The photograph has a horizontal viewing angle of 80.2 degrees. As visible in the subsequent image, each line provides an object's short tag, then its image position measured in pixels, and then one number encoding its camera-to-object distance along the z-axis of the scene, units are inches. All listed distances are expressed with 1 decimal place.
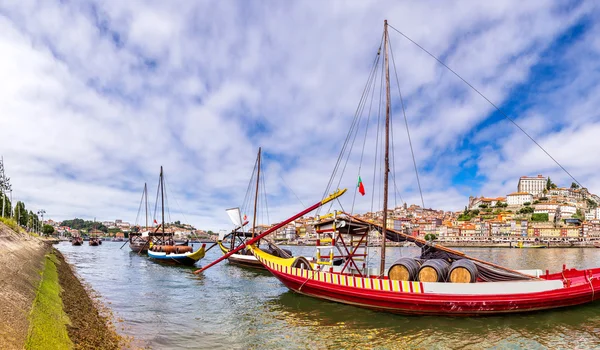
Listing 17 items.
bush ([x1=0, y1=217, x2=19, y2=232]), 1686.5
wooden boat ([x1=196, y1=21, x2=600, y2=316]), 599.2
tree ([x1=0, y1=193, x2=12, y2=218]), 3315.2
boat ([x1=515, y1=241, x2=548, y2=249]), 5994.1
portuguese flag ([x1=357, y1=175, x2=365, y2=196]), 768.5
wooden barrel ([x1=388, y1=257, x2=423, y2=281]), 647.8
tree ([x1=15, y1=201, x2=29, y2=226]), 3729.1
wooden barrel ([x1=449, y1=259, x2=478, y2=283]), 606.9
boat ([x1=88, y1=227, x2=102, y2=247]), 4560.5
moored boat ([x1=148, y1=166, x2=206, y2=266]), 1701.5
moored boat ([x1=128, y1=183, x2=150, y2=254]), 2706.7
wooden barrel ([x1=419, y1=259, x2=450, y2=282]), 620.7
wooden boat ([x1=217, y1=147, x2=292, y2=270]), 1469.0
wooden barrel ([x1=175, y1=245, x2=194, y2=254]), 1796.3
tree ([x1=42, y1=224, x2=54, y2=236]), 5600.4
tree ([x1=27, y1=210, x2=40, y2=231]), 4605.8
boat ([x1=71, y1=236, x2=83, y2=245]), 4359.0
